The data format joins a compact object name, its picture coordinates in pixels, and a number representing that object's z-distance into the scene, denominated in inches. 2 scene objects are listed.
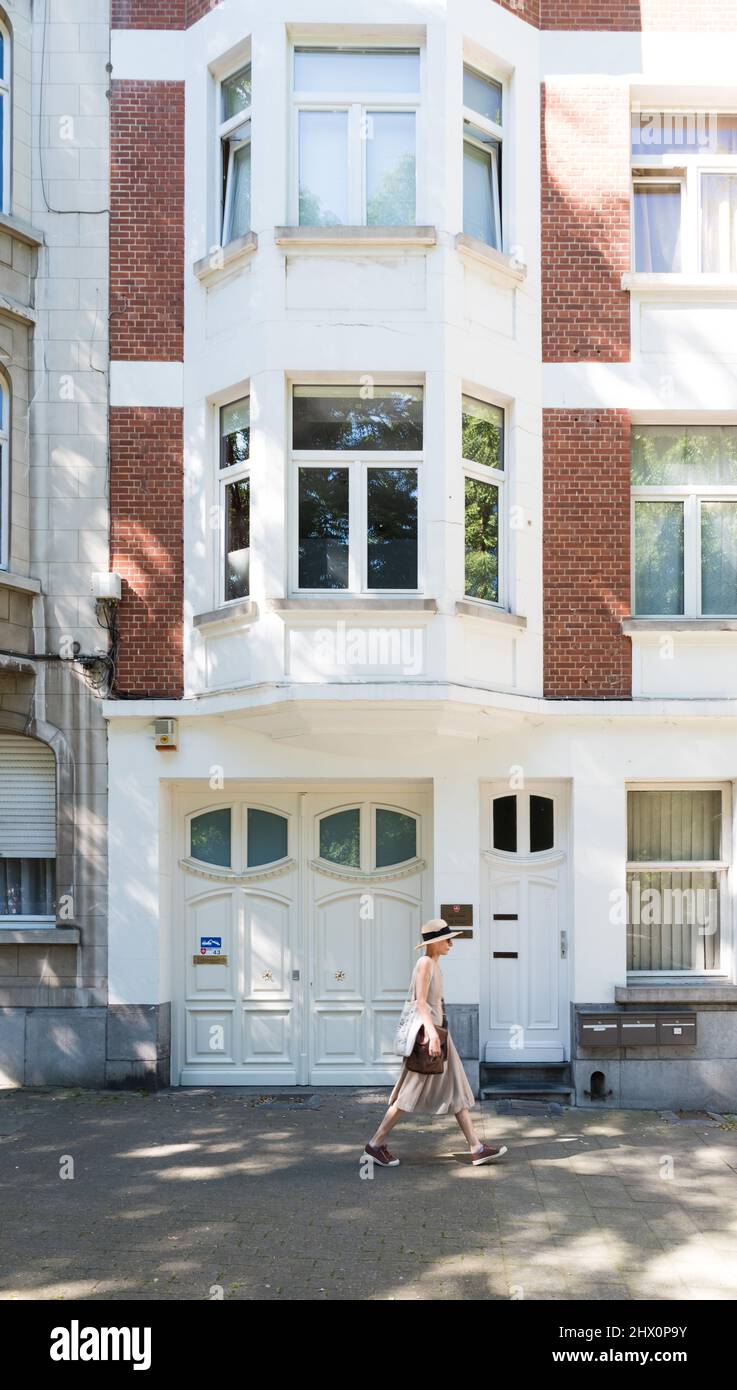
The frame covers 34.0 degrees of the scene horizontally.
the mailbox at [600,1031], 409.7
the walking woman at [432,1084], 324.5
